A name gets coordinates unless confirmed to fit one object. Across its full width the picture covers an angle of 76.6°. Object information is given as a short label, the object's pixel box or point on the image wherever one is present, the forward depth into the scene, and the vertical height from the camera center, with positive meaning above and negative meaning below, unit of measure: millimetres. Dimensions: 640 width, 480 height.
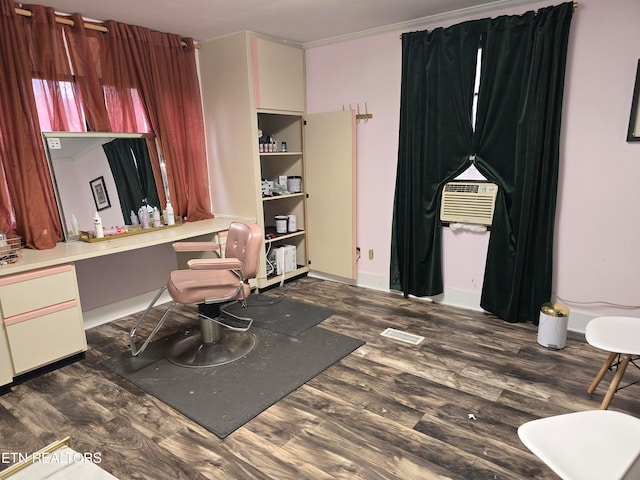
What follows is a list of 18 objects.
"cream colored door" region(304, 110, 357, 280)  3812 -359
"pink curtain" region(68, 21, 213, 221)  3096 +538
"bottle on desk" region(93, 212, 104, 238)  3035 -492
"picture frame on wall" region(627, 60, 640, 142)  2572 +166
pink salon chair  2523 -838
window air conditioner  3191 -426
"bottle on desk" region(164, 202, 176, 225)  3486 -491
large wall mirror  2939 -132
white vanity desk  2328 -872
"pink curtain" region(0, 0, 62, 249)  2594 +98
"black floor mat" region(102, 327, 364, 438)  2154 -1313
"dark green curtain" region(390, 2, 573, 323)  2783 +32
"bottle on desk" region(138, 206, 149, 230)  3393 -479
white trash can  2703 -1184
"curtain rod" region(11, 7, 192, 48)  2646 +963
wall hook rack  3742 +333
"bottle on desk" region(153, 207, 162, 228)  3459 -501
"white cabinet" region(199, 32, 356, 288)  3574 +32
